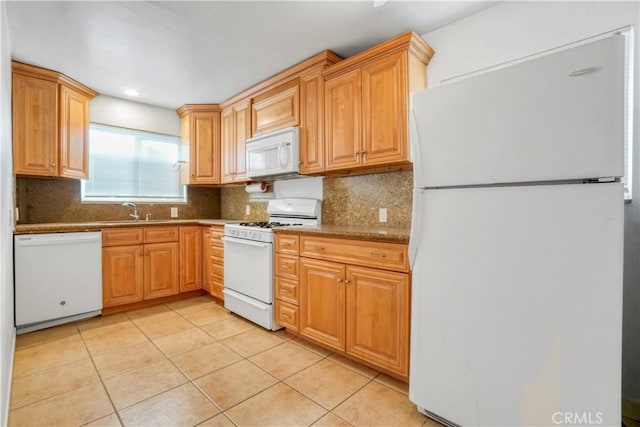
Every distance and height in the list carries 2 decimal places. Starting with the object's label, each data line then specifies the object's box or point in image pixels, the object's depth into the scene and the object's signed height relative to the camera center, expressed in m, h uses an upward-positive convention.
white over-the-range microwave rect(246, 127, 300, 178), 2.67 +0.54
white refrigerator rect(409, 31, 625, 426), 1.02 -0.12
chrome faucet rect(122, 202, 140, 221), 3.49 +0.00
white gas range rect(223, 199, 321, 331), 2.48 -0.45
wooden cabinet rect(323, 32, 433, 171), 2.04 +0.81
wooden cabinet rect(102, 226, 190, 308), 2.90 -0.57
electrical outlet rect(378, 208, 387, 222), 2.41 -0.04
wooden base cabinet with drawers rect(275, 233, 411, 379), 1.70 -0.58
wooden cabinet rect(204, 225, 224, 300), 3.20 -0.58
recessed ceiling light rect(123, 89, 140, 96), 3.23 +1.31
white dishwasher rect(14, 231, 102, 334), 2.43 -0.60
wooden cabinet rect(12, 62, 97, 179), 2.62 +0.80
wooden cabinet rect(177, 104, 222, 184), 3.75 +0.82
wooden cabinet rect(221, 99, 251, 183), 3.33 +0.83
